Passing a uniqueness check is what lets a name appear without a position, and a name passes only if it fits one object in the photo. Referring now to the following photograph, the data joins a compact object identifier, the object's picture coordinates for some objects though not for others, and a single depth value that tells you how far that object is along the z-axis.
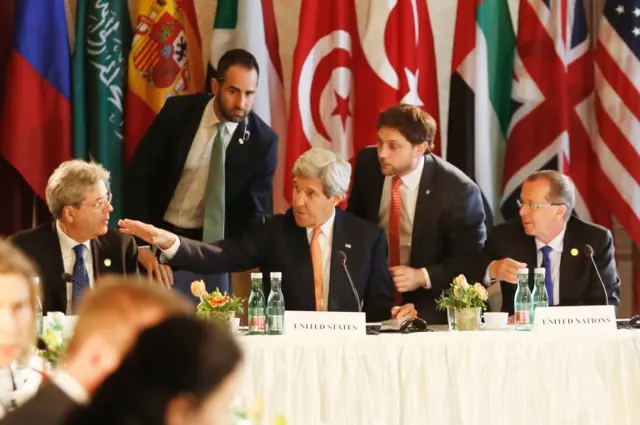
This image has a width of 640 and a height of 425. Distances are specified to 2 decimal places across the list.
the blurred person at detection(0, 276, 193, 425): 2.67
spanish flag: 11.84
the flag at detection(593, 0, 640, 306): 12.13
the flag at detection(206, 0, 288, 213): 12.05
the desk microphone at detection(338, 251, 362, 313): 8.48
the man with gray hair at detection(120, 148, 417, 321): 9.10
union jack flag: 12.26
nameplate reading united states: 7.71
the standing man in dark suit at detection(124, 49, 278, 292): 11.06
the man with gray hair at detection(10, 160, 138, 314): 8.73
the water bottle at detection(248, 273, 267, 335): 8.00
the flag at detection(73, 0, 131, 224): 11.73
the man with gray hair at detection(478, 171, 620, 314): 9.36
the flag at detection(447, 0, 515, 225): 12.33
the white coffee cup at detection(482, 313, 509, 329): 8.54
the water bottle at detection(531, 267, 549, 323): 8.70
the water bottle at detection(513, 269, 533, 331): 8.51
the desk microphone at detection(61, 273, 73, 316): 8.14
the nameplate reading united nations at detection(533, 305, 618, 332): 8.13
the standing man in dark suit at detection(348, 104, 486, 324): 10.02
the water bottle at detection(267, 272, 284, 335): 8.01
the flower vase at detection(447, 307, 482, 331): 8.35
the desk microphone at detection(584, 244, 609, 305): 8.54
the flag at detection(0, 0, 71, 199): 11.64
